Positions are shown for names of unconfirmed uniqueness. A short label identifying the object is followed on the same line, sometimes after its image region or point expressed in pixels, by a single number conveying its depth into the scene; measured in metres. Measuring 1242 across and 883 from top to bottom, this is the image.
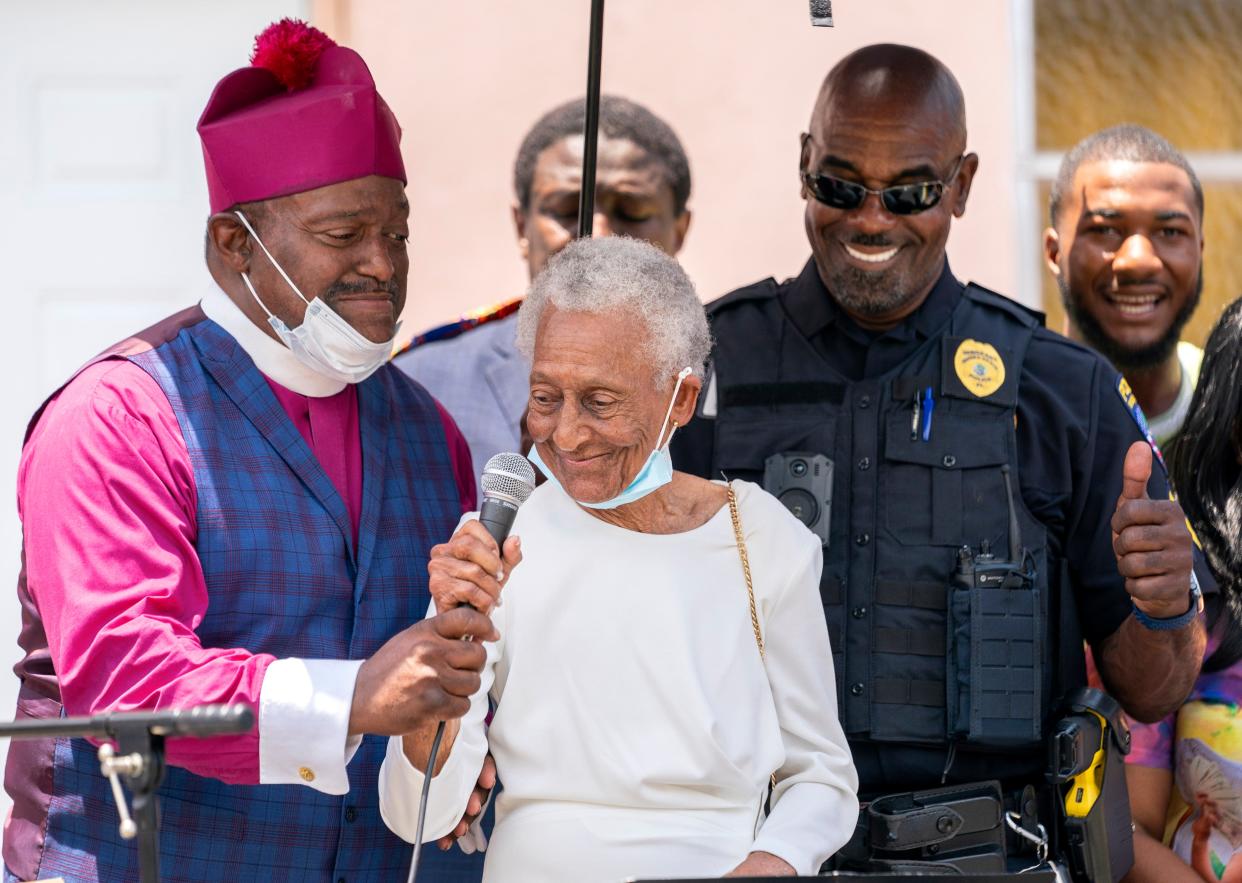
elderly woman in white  6.27
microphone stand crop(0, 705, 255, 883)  4.94
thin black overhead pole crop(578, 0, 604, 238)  7.78
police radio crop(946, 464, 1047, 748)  7.57
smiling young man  9.90
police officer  7.74
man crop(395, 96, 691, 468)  9.58
